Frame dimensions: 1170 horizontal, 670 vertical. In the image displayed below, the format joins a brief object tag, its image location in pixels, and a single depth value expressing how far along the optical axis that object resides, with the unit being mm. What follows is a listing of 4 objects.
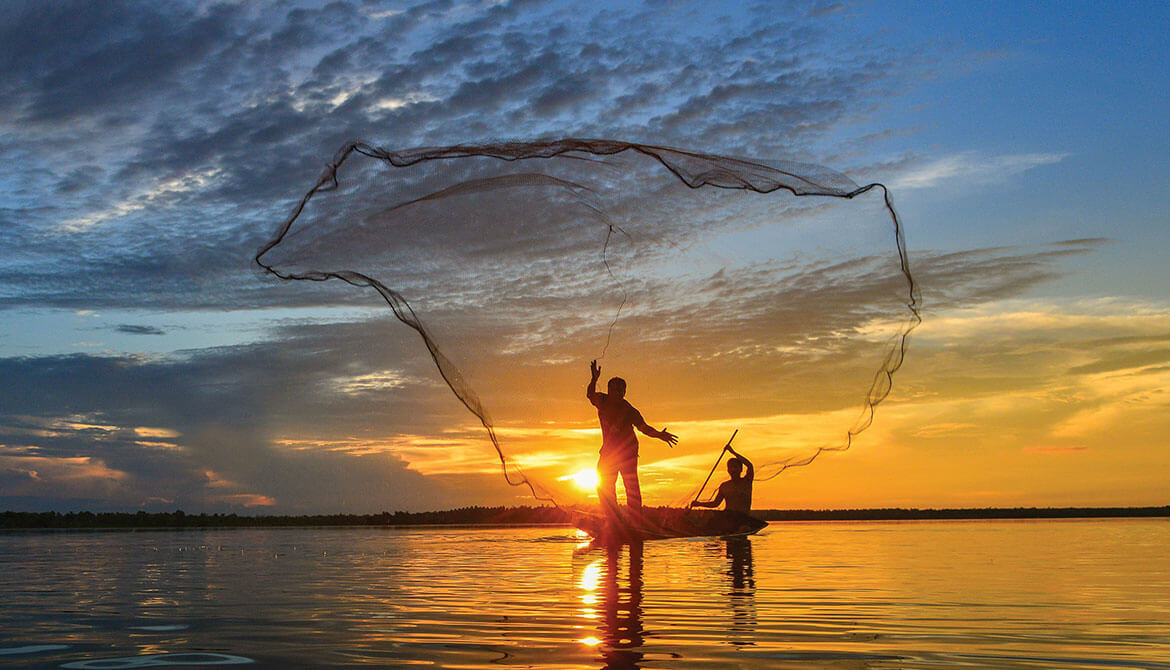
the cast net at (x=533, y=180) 14031
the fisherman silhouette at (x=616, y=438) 20766
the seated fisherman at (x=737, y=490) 25781
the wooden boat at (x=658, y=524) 21875
